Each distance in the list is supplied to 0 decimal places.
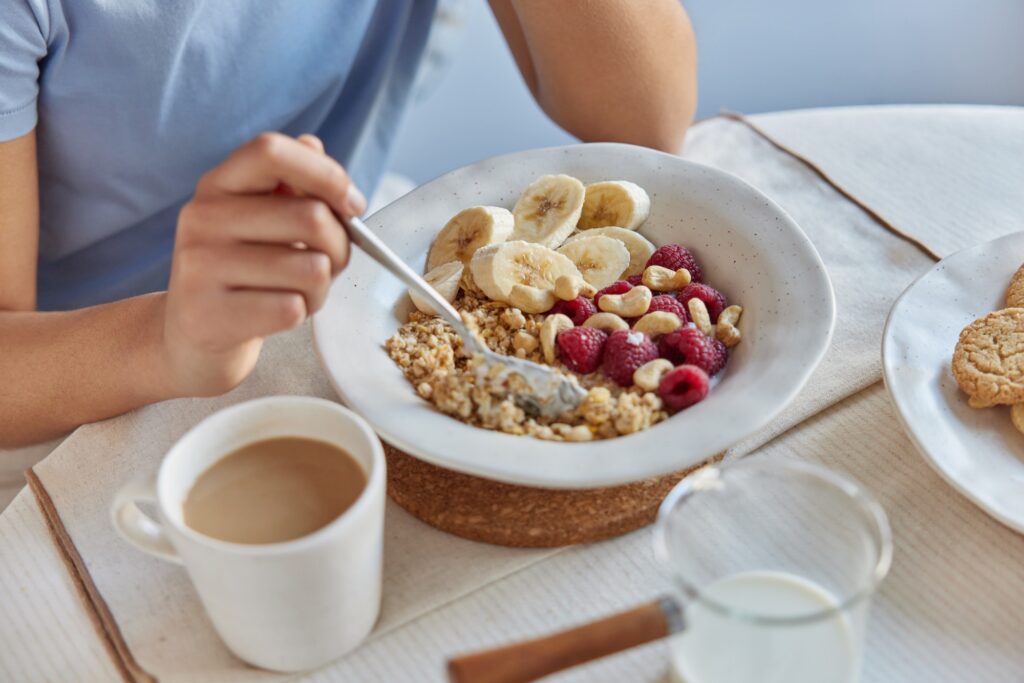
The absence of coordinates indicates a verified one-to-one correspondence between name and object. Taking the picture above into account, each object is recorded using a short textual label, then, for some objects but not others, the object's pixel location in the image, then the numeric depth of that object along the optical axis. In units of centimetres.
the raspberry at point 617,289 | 84
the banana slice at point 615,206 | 91
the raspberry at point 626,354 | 76
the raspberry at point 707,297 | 83
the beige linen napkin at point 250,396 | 67
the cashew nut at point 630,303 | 81
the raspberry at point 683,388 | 73
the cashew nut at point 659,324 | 79
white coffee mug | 56
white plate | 70
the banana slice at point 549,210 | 89
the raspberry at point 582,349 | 77
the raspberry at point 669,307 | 81
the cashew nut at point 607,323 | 79
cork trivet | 71
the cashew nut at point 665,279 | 85
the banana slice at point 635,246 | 90
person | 65
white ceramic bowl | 67
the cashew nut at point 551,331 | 78
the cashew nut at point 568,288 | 81
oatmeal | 71
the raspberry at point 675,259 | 88
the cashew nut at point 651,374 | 74
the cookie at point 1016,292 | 82
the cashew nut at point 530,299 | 82
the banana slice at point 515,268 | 83
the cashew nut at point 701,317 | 80
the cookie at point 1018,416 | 73
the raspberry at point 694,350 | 76
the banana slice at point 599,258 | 87
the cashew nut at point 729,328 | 79
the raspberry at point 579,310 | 82
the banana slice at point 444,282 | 83
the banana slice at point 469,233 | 88
